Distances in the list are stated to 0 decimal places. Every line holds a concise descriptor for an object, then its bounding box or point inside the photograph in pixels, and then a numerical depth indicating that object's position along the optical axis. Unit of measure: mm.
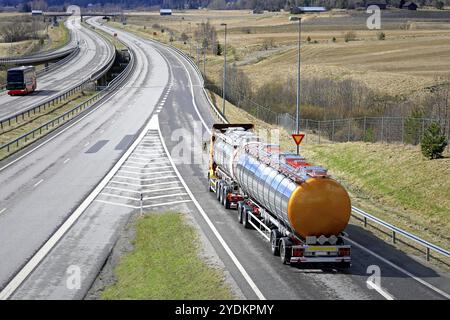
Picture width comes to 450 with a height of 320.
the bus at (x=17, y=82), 87375
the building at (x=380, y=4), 182875
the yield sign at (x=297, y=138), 38684
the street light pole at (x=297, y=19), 42016
